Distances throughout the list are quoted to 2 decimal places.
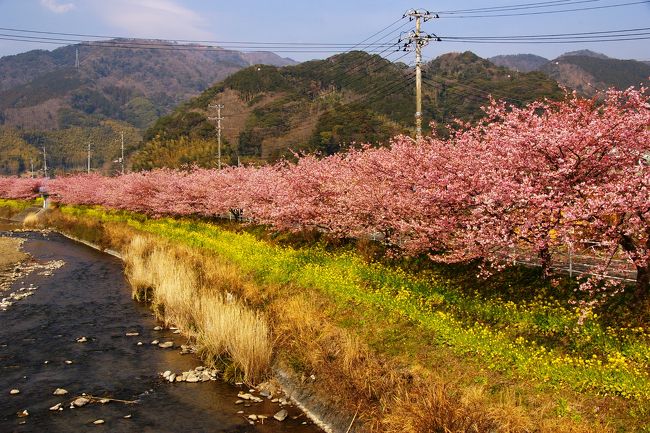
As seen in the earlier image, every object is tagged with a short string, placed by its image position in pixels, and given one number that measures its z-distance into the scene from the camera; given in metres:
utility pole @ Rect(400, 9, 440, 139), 26.15
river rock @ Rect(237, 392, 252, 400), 13.24
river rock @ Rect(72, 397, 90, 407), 12.70
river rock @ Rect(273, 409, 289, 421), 12.07
